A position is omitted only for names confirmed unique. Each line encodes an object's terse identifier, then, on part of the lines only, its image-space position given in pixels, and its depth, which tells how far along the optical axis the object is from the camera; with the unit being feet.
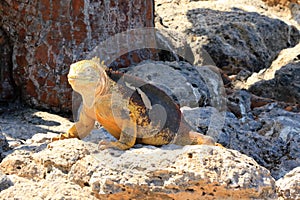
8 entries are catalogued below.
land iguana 24.63
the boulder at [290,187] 23.35
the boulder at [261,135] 31.55
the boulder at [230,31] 51.47
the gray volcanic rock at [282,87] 46.73
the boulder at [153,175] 21.91
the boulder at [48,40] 38.91
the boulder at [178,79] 37.55
